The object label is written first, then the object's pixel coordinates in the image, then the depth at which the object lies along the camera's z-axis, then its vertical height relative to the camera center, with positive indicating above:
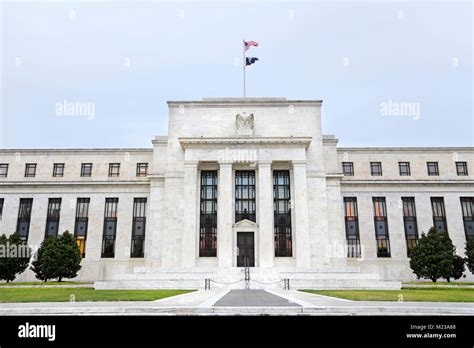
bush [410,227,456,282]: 36.34 -0.33
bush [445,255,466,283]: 39.51 -1.39
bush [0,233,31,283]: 37.94 -0.15
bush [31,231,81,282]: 37.41 -0.34
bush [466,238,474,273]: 38.34 -0.17
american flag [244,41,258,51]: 42.70 +22.96
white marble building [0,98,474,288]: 40.53 +6.63
